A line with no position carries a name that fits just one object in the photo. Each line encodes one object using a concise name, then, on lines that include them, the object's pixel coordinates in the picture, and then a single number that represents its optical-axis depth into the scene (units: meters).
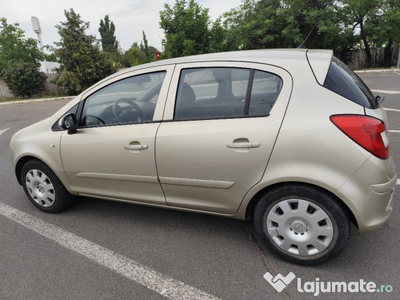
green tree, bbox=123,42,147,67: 51.38
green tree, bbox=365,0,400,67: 18.42
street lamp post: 26.53
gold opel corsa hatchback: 1.94
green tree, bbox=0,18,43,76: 21.55
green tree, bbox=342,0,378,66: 19.05
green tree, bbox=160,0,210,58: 18.16
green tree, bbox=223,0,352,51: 19.52
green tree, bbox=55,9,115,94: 18.23
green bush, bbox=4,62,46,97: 18.50
